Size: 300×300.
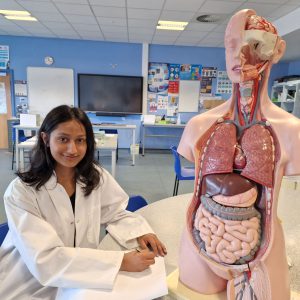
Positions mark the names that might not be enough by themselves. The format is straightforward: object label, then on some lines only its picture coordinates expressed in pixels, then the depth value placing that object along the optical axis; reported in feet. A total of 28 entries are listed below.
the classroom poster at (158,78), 19.69
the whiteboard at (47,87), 18.93
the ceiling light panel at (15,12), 13.35
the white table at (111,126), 16.39
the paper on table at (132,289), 2.31
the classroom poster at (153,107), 20.25
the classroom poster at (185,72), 19.81
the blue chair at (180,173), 8.57
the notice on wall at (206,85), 20.08
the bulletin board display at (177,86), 19.81
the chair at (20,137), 14.23
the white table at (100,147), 10.64
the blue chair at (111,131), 17.50
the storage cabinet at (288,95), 17.10
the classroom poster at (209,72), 19.92
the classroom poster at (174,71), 19.76
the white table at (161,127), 18.97
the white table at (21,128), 13.37
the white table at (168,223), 3.26
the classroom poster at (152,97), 20.13
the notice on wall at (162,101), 20.21
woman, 2.61
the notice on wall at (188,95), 19.98
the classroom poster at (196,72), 19.85
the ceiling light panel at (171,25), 14.25
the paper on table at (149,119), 19.07
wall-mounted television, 19.24
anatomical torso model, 1.92
